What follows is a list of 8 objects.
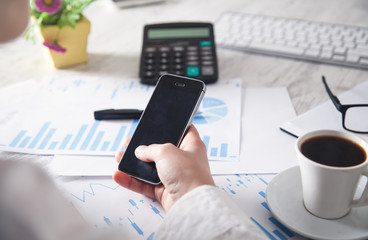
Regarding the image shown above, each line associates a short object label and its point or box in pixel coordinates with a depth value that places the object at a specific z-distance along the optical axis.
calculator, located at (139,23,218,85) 0.77
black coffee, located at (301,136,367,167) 0.43
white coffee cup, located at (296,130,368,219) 0.41
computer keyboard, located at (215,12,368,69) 0.80
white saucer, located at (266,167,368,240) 0.42
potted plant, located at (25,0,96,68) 0.76
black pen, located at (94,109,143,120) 0.67
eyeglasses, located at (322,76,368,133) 0.60
